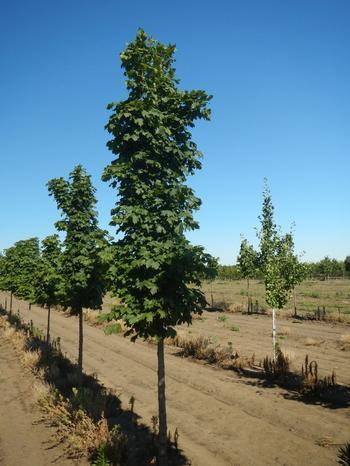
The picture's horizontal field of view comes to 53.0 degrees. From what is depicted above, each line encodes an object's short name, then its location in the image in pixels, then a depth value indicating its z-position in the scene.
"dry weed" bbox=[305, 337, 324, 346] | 22.19
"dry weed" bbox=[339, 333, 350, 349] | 21.54
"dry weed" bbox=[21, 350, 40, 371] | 18.73
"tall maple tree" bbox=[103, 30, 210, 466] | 7.96
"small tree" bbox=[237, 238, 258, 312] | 20.44
